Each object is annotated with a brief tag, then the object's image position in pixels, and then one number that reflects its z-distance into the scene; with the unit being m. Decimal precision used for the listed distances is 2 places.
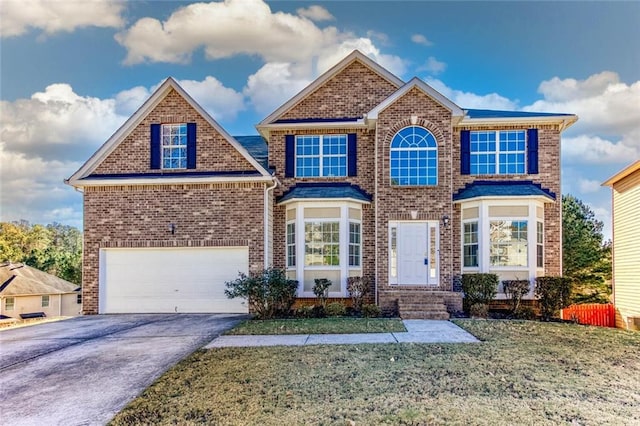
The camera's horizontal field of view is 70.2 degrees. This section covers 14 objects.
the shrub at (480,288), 13.05
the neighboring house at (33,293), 29.27
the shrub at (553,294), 12.76
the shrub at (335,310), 12.70
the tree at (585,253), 26.42
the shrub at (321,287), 13.46
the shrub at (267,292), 12.32
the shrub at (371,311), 12.50
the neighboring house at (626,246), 14.35
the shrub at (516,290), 13.05
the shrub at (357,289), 13.43
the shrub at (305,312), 12.55
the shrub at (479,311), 12.48
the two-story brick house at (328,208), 13.84
